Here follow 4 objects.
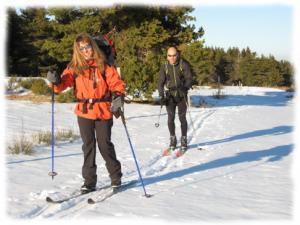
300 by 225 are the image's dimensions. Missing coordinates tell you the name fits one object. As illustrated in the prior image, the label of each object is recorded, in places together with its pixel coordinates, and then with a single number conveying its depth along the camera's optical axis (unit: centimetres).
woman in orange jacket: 510
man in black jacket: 853
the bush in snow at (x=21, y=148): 720
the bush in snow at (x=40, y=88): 1898
